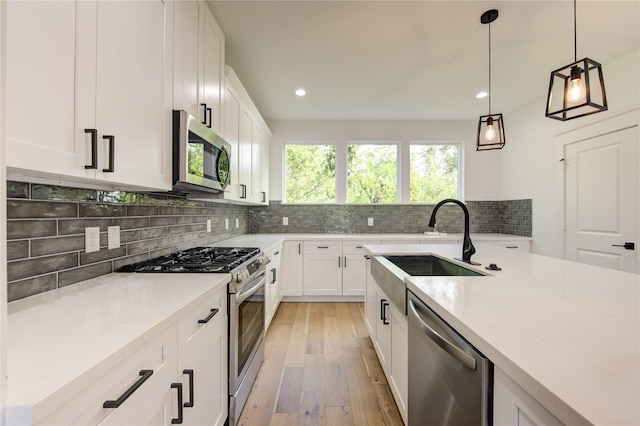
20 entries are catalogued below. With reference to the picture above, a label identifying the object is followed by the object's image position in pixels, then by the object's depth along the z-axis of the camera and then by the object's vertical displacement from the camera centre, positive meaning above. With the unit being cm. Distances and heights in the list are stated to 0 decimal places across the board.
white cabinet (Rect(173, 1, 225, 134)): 141 +93
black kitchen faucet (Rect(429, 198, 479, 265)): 156 -19
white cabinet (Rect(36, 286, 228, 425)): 57 -49
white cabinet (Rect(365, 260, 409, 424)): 137 -80
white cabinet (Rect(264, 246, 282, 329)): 242 -74
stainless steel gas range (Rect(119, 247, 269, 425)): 136 -48
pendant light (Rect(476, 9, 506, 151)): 212 +67
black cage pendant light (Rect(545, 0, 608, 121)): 133 +68
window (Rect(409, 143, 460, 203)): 404 +68
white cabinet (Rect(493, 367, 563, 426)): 52 -42
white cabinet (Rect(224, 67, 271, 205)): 216 +71
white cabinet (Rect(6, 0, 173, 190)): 66 +40
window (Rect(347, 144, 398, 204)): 403 +65
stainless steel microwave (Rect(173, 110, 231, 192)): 136 +34
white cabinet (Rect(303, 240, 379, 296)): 344 -72
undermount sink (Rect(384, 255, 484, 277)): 198 -38
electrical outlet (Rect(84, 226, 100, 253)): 117 -11
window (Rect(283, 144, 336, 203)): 403 +65
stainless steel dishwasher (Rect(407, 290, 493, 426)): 70 -52
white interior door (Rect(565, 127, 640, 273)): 236 +16
